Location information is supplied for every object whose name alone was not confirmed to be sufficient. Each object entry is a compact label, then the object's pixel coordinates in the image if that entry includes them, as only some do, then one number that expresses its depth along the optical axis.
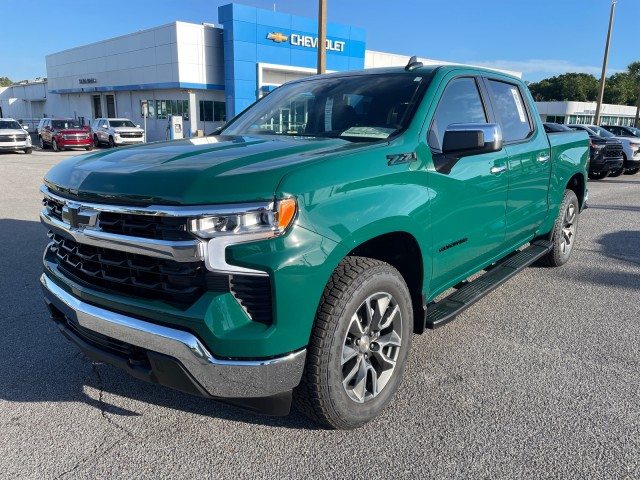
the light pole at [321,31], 14.65
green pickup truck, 2.17
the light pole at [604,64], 28.09
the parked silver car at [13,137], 23.69
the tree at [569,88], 83.31
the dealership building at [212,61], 32.81
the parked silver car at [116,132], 27.80
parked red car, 26.67
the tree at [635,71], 67.44
